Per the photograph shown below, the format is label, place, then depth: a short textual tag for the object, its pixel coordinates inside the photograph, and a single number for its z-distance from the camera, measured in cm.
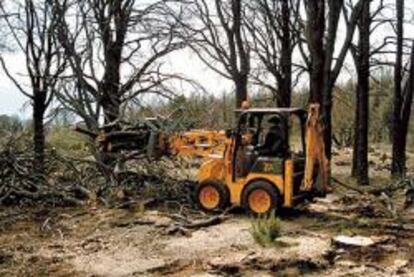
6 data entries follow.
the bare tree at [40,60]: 2033
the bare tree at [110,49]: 1945
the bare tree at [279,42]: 2373
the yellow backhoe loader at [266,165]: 1343
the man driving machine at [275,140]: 1343
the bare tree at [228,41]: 2241
